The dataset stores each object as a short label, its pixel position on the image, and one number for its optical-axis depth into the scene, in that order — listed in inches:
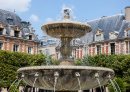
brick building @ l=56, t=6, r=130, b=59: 1416.1
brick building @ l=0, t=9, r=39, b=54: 1374.3
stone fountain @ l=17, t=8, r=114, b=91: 347.3
